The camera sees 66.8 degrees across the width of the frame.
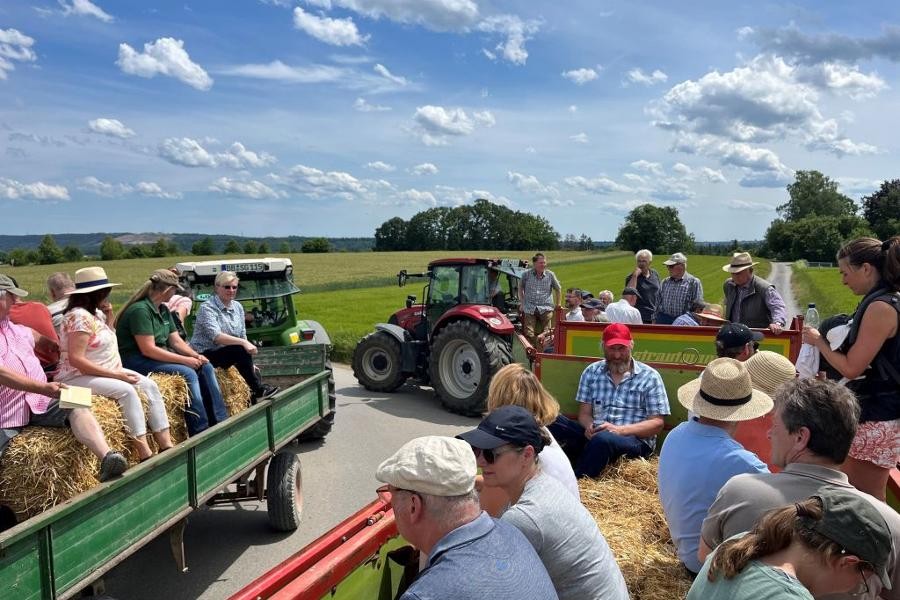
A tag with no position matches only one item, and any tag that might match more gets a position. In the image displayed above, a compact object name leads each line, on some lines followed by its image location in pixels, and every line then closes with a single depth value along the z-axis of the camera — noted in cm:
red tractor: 927
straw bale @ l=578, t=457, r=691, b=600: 320
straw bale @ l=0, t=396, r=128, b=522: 336
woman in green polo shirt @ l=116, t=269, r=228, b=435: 485
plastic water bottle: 503
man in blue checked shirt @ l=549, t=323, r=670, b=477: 480
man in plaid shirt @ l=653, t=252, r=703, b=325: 745
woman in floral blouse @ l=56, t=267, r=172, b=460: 404
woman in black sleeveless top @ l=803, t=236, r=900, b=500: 325
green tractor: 784
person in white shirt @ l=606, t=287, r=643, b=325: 718
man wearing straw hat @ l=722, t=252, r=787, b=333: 621
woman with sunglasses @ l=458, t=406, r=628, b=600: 244
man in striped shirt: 357
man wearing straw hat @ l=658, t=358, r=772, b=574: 301
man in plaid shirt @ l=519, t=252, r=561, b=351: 1052
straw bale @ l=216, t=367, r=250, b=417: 554
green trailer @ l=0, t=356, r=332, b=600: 280
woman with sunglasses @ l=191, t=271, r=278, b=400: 572
